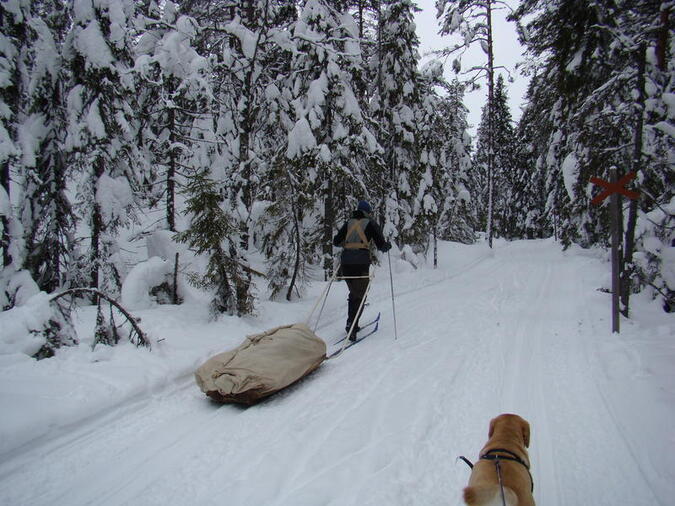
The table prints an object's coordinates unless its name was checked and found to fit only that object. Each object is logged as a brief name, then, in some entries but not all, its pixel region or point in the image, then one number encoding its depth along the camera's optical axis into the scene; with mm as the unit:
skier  7582
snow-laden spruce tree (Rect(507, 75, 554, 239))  32438
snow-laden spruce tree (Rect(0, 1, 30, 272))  7914
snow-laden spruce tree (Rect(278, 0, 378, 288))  11383
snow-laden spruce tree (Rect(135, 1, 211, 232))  10320
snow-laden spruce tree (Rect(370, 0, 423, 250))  15570
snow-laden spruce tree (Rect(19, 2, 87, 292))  9320
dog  2115
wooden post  6484
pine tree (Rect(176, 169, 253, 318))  7445
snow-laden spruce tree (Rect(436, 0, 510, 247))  19547
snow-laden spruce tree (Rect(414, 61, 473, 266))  18391
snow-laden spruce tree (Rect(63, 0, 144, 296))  8812
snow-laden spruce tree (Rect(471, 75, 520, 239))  36156
